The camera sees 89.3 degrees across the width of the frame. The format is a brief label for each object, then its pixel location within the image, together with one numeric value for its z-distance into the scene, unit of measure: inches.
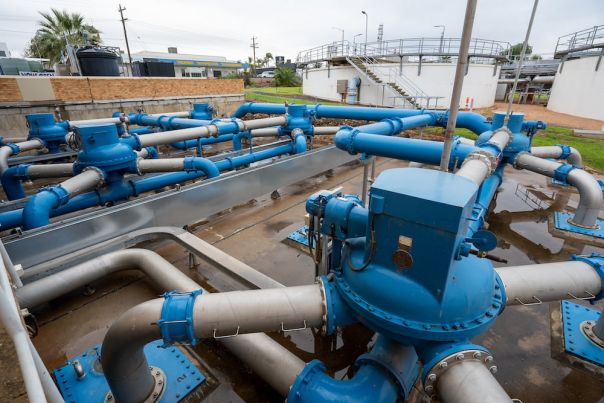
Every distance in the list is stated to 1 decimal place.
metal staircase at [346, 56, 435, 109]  729.0
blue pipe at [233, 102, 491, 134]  257.1
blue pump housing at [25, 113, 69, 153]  316.5
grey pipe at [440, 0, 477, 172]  69.5
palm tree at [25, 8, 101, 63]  965.8
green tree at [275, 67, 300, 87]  1524.4
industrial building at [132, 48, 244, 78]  1681.8
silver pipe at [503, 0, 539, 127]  136.5
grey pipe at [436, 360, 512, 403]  59.5
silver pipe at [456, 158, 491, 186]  103.1
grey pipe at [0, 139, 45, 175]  255.7
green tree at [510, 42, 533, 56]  1598.1
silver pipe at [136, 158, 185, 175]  208.8
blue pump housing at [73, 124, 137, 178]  186.1
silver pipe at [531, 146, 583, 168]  241.4
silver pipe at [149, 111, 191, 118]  394.9
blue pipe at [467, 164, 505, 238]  170.9
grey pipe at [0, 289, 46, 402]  38.6
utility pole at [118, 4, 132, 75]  1071.6
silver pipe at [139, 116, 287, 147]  234.7
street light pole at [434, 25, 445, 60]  737.0
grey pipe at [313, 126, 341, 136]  348.0
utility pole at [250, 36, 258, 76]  2042.1
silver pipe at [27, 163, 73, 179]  218.2
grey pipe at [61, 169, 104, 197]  170.2
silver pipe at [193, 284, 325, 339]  75.7
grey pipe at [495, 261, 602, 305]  90.0
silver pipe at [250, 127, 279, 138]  321.4
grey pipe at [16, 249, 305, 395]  92.0
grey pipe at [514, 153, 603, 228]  189.0
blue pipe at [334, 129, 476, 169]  156.8
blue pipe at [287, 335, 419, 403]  74.0
